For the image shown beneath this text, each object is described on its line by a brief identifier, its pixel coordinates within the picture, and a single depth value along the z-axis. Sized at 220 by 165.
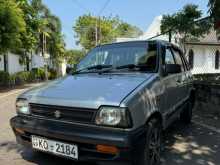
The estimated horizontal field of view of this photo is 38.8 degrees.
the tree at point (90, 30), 52.78
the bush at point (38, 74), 32.50
